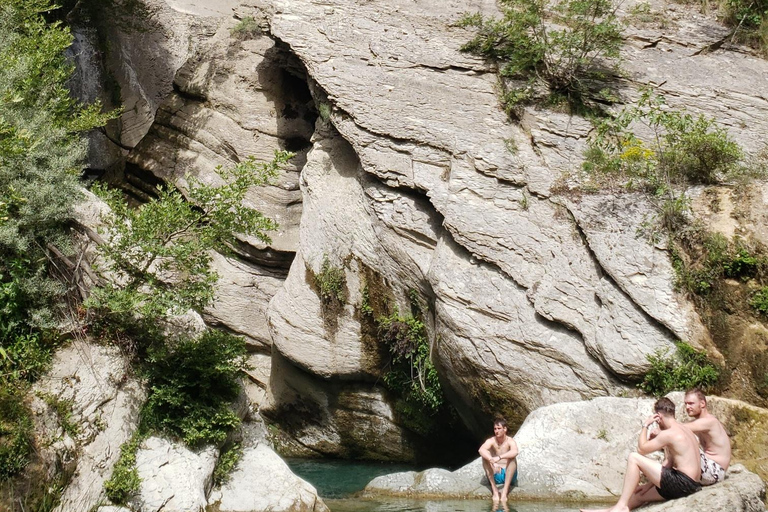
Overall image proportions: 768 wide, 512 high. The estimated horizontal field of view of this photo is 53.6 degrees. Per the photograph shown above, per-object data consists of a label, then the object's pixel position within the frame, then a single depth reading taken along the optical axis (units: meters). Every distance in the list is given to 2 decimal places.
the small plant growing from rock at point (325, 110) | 14.31
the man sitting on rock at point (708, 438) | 7.71
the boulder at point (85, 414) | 8.80
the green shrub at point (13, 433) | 8.20
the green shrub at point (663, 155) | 11.44
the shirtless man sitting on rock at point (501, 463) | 9.76
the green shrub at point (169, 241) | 10.02
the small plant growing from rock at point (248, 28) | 18.27
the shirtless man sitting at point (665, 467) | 7.59
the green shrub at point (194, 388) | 9.95
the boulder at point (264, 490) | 9.86
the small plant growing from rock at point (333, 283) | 13.89
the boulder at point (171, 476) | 9.15
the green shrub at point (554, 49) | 13.71
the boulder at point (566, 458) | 9.70
